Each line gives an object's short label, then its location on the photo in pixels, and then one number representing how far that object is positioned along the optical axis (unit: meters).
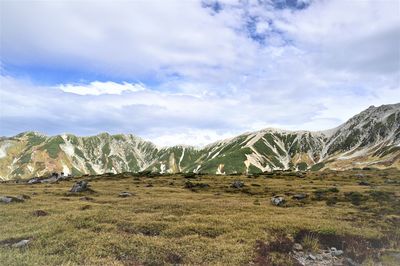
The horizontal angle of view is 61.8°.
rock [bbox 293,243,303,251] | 28.14
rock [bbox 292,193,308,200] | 58.18
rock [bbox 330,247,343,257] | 27.71
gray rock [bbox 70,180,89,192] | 65.19
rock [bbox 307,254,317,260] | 26.69
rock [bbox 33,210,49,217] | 37.38
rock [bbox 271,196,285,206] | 51.70
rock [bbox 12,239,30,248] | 25.39
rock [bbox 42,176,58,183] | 102.88
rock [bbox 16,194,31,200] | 48.32
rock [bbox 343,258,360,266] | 25.64
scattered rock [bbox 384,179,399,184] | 86.19
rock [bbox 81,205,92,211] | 41.74
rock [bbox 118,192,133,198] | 60.14
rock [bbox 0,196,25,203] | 45.33
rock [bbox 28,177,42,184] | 100.97
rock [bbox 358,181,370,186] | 86.01
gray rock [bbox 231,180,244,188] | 79.06
